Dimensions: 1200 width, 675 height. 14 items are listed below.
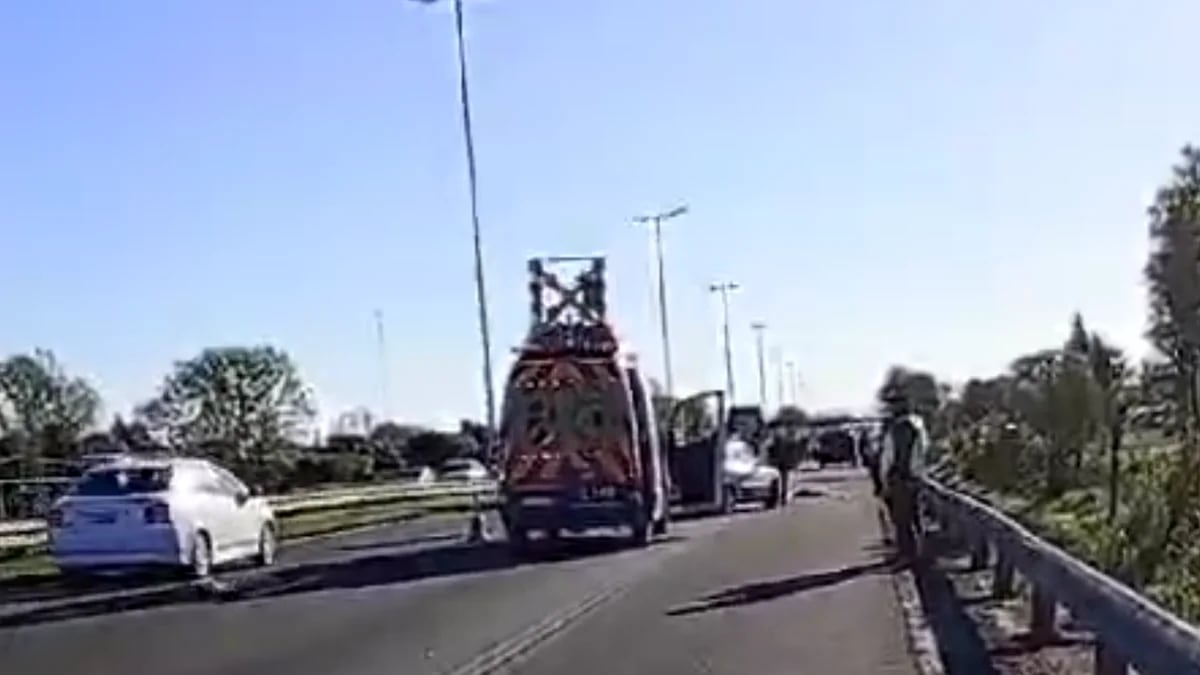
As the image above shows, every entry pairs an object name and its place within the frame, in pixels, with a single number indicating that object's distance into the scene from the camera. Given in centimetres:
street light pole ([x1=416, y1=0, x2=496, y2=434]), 5909
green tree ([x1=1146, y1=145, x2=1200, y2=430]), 3759
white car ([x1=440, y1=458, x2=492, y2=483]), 7882
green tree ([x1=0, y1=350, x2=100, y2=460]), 10544
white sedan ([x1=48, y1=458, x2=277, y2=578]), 3098
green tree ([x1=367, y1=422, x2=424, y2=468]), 11856
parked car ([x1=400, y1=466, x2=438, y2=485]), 8244
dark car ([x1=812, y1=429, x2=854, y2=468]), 10662
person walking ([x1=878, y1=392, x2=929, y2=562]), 2914
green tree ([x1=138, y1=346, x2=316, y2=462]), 10631
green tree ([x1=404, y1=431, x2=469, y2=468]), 12212
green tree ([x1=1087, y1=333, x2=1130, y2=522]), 3519
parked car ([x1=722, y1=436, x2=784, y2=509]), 5259
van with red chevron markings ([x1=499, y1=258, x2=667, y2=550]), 3631
